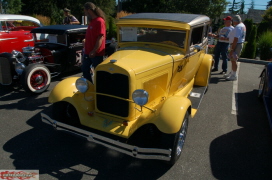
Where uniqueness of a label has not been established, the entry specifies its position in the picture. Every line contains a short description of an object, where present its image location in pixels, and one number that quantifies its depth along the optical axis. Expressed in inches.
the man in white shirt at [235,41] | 241.8
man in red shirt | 154.7
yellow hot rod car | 104.2
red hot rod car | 284.0
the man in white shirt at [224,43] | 260.8
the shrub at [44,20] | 704.0
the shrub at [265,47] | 388.5
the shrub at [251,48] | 394.9
